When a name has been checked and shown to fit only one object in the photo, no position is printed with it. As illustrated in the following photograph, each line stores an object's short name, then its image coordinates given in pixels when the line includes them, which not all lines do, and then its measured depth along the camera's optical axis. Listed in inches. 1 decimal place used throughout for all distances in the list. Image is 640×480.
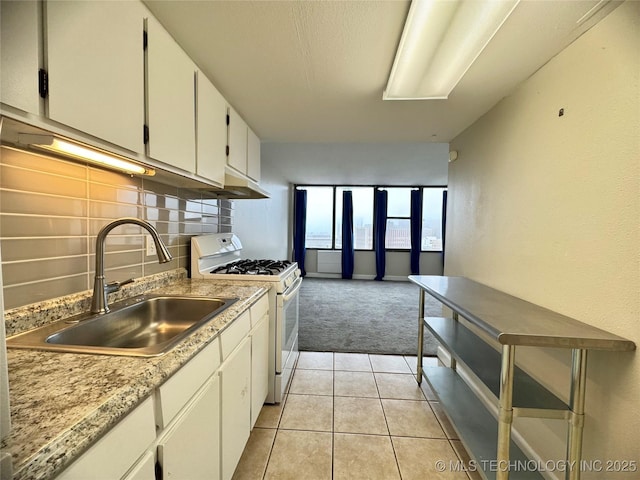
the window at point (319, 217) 280.5
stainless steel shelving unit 40.1
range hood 74.6
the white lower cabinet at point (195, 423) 24.3
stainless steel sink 33.3
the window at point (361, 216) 277.1
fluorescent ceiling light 39.2
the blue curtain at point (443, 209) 267.5
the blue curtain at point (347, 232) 271.9
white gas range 77.0
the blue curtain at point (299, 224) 275.6
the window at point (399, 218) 275.1
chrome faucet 44.4
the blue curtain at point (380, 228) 269.7
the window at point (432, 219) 271.9
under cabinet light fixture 33.1
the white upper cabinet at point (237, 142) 77.5
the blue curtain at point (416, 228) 268.1
